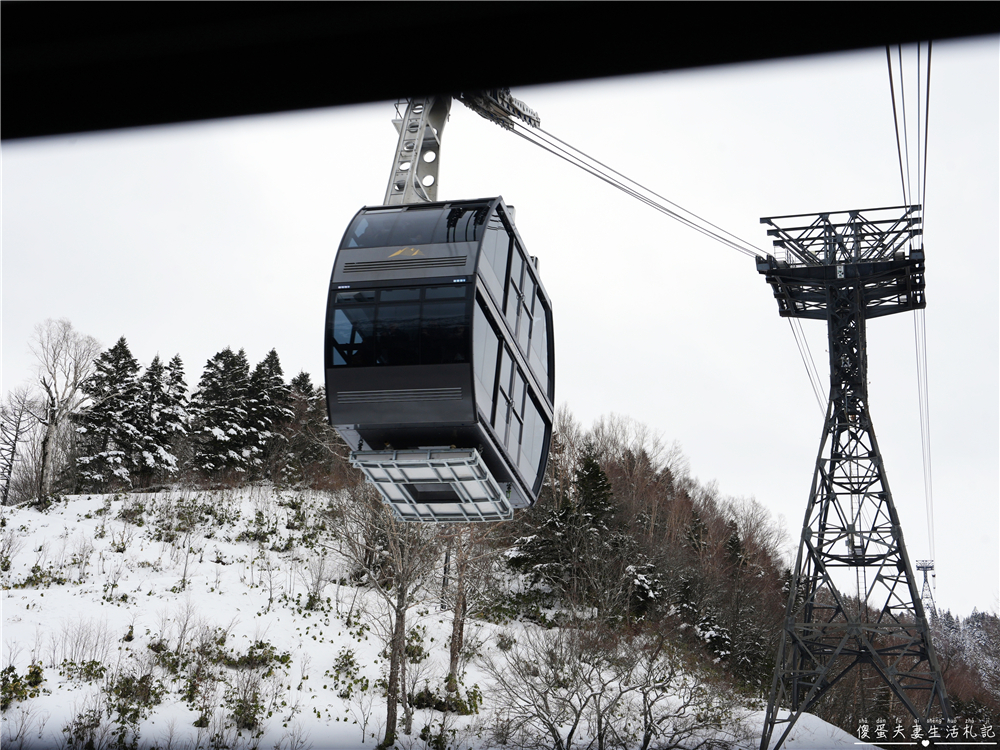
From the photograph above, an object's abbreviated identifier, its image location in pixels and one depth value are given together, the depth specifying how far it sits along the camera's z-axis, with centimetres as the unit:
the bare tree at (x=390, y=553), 2351
